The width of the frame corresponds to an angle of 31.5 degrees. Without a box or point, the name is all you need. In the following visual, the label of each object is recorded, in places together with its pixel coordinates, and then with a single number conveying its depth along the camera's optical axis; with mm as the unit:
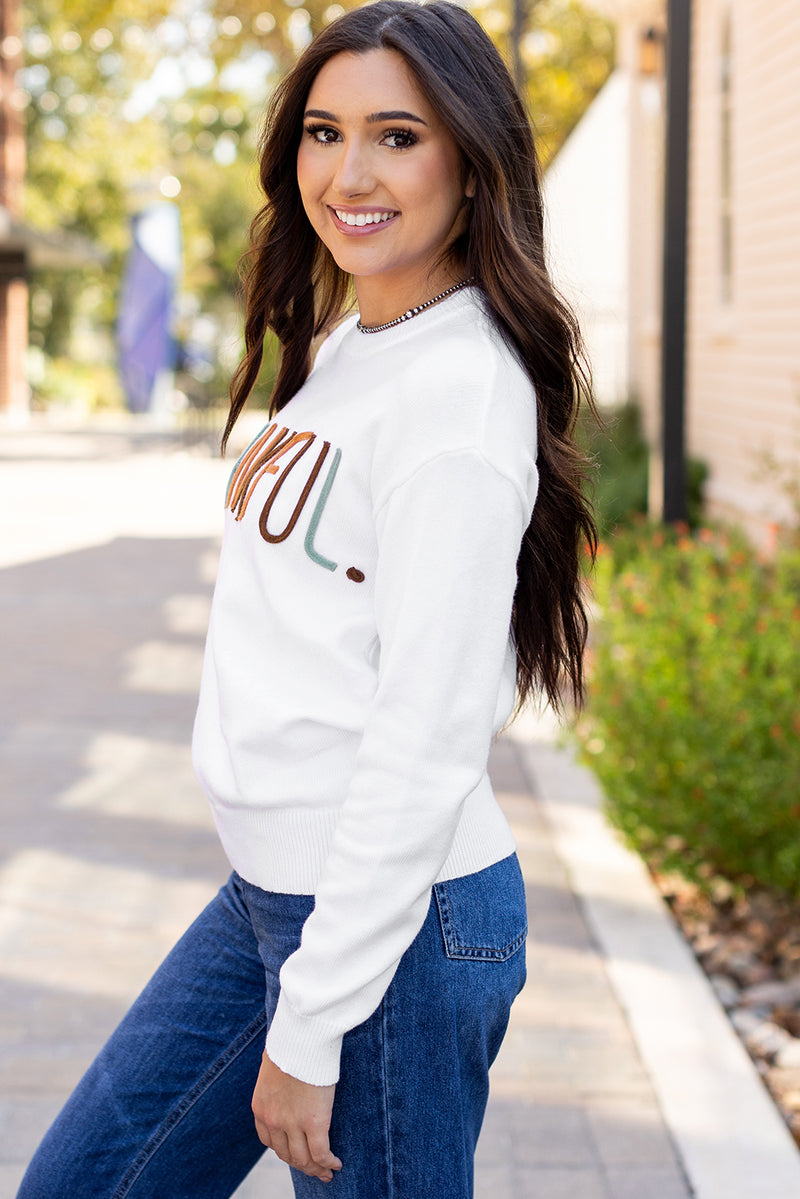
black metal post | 6316
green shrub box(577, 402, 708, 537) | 10031
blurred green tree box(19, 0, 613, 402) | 16609
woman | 1428
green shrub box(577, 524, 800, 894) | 4051
